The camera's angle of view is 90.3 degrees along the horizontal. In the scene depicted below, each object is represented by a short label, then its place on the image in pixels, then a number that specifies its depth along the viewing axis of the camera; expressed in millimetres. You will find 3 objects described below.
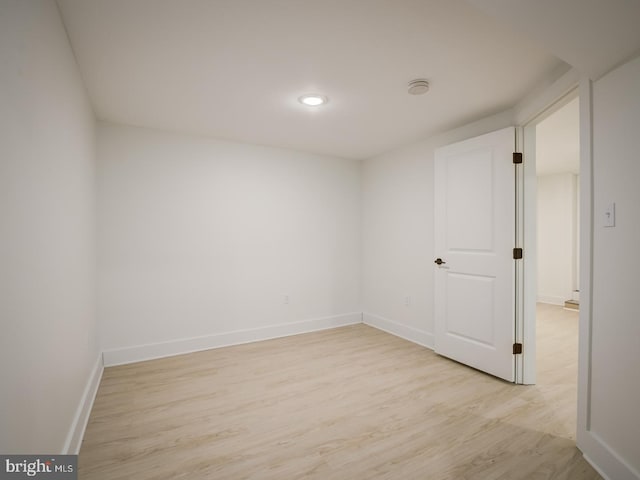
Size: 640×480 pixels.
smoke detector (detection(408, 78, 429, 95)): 2256
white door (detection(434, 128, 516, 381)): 2713
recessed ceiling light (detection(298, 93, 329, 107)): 2498
